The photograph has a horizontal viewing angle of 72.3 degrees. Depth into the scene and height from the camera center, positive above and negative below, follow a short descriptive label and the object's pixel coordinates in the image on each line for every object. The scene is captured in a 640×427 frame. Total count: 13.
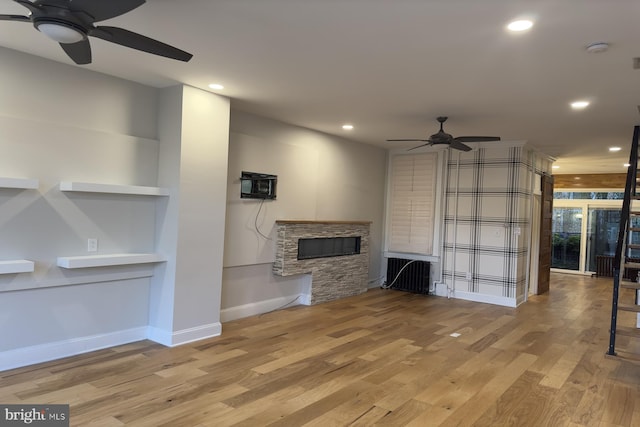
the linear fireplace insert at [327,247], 6.00 -0.50
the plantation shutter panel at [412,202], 7.42 +0.25
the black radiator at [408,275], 7.31 -0.99
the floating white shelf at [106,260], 3.63 -0.50
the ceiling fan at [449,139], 4.83 +0.90
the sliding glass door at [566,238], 10.60 -0.33
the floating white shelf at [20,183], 3.21 +0.11
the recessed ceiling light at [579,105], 4.23 +1.19
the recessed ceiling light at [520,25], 2.56 +1.17
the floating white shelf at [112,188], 3.64 +0.13
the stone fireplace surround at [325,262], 5.65 -0.71
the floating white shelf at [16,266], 3.25 -0.51
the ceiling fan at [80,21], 1.97 +0.87
